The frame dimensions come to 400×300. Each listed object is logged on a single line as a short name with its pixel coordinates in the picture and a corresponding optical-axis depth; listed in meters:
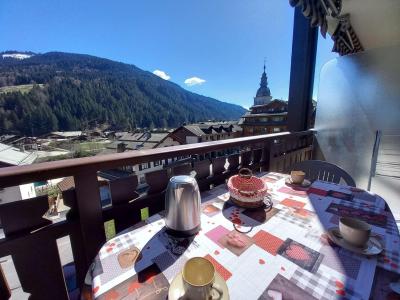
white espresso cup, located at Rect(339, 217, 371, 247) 0.54
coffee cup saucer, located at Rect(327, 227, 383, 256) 0.53
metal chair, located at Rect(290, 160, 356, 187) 1.27
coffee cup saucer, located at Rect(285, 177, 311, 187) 1.07
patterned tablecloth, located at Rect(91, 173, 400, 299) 0.42
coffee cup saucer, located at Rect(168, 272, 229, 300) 0.38
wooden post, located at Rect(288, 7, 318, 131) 1.95
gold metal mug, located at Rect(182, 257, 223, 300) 0.36
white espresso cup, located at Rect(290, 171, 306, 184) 1.06
